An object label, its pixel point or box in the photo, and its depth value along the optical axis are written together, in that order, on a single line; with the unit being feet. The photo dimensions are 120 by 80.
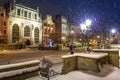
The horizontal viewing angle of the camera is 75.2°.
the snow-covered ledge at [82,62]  17.85
